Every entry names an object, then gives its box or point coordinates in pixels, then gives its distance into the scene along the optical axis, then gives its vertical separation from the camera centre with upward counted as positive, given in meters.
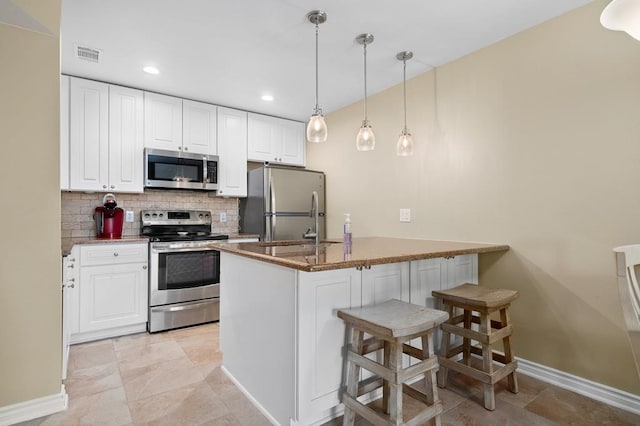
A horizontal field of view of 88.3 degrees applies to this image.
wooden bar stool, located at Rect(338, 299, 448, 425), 1.43 -0.68
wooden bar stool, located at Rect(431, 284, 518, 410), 1.89 -0.70
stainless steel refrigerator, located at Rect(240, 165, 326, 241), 3.80 +0.18
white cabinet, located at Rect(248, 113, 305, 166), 4.15 +1.01
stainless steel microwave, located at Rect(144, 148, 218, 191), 3.43 +0.51
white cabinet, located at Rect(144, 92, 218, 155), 3.47 +1.02
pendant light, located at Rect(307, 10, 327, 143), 2.17 +0.62
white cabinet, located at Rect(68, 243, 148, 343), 2.91 -0.69
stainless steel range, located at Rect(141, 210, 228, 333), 3.21 -0.59
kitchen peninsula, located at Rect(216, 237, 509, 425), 1.62 -0.49
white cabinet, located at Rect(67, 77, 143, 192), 3.07 +0.78
